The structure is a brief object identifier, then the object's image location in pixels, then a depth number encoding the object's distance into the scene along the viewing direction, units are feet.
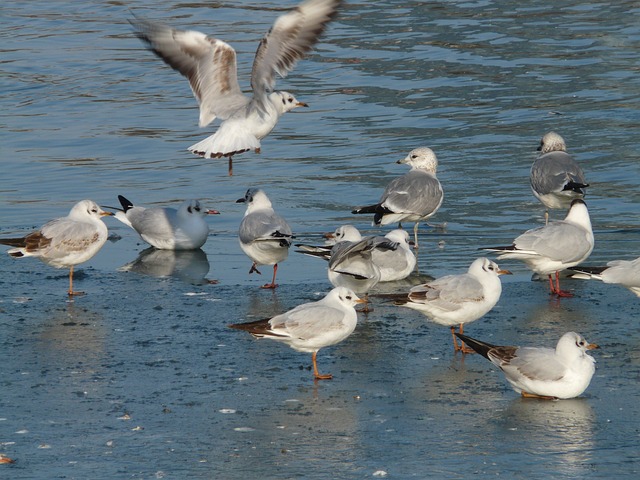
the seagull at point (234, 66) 81.92
